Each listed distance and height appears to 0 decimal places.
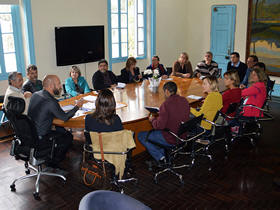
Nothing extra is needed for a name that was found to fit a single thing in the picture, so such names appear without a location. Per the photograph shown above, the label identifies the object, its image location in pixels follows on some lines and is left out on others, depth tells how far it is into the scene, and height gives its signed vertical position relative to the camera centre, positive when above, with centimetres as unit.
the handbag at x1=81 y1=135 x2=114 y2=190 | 399 -163
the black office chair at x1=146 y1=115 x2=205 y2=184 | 414 -141
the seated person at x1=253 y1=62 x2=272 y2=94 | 678 -89
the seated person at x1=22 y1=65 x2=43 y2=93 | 590 -76
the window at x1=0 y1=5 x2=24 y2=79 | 651 -3
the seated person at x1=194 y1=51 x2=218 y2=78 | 773 -70
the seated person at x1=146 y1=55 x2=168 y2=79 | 761 -67
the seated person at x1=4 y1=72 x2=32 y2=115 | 501 -69
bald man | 420 -95
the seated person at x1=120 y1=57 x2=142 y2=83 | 721 -78
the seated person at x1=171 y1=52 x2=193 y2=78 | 782 -68
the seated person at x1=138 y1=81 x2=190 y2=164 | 420 -103
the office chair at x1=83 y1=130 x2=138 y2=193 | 376 -129
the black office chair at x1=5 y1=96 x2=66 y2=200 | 393 -128
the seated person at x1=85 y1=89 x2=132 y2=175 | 378 -90
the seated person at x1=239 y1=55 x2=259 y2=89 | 734 -63
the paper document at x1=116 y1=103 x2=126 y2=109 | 511 -104
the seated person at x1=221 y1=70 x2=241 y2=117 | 532 -87
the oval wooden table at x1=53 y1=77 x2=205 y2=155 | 447 -103
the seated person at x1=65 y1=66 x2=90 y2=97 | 634 -89
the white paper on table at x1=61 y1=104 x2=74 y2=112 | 484 -102
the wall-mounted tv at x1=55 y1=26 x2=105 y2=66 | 738 -12
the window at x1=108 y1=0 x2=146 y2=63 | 884 +29
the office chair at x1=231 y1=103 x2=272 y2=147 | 563 -173
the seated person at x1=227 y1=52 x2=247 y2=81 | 766 -65
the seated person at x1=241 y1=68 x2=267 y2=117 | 566 -96
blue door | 991 +18
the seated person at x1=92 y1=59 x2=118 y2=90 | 667 -80
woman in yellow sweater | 482 -99
